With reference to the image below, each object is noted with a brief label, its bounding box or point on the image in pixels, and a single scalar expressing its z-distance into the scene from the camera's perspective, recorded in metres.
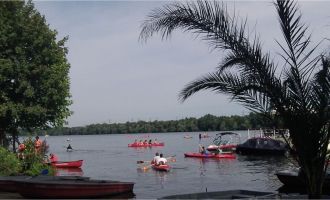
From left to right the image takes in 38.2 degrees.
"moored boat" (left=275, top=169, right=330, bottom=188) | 23.07
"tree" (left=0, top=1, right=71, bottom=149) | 25.31
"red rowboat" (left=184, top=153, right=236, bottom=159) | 49.03
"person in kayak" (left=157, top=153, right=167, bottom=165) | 36.57
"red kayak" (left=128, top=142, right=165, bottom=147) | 86.88
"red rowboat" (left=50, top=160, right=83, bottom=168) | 39.15
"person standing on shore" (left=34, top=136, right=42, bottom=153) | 22.00
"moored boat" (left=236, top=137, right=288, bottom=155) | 52.62
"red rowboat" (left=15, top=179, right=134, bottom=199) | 17.59
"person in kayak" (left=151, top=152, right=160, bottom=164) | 37.00
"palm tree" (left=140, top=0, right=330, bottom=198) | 9.26
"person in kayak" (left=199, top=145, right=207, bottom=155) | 50.83
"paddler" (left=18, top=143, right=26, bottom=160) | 22.60
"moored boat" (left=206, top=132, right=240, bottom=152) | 58.30
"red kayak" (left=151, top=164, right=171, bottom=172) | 36.06
